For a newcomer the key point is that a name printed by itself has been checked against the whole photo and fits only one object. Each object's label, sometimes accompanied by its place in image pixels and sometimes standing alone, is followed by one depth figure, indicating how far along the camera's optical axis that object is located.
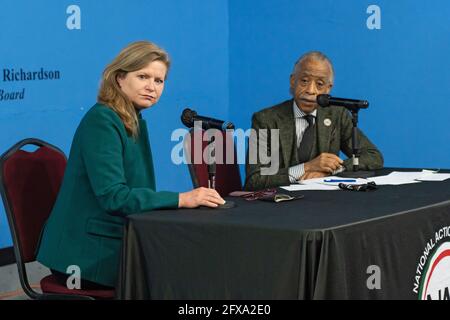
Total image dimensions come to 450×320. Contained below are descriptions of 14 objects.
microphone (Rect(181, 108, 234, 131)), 5.67
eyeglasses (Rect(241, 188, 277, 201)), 5.91
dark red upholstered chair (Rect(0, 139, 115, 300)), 5.69
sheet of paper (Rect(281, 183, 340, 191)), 6.48
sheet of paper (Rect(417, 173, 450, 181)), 7.05
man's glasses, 6.32
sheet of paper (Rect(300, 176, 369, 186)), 6.75
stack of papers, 6.59
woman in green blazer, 5.45
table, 4.68
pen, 6.86
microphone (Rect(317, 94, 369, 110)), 6.92
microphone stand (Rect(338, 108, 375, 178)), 7.05
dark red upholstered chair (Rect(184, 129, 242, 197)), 7.12
